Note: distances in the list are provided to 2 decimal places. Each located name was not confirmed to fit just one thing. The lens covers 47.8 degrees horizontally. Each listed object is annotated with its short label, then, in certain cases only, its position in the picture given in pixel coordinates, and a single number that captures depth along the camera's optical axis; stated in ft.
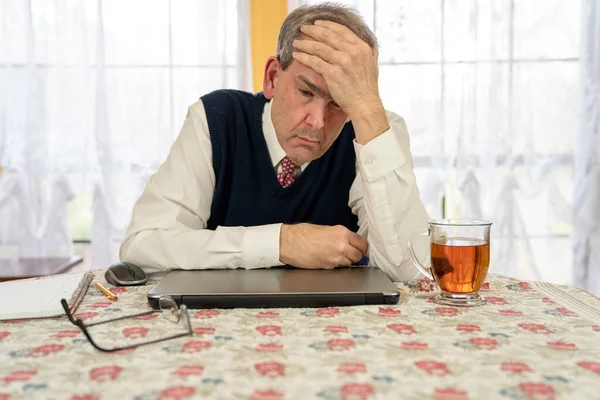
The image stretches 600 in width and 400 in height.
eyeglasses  2.58
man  4.46
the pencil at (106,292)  3.57
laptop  3.28
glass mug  3.43
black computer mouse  3.94
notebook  3.08
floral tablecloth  2.11
